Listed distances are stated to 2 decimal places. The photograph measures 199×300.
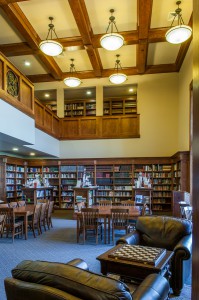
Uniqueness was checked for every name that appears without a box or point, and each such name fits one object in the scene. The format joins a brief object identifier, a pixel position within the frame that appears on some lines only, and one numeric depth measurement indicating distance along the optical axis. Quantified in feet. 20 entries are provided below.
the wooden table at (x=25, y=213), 18.30
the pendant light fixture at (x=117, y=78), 26.91
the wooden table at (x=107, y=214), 17.25
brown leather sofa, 4.36
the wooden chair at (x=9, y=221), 17.93
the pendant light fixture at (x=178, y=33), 17.87
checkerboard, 8.46
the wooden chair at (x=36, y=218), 19.19
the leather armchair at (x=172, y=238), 9.98
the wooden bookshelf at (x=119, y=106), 35.40
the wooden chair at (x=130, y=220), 18.51
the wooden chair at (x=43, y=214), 20.79
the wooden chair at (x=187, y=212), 15.80
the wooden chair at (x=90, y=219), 17.20
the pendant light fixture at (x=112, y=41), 19.12
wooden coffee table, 8.21
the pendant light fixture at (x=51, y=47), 20.42
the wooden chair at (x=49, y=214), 22.19
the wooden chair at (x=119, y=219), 16.92
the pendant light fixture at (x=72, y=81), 27.89
